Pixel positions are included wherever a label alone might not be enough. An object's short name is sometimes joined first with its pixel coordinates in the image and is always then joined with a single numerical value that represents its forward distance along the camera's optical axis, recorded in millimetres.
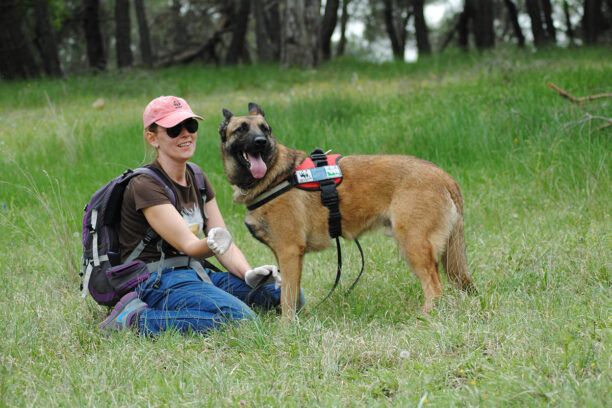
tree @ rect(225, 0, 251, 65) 23172
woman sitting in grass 4648
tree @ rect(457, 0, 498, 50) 20656
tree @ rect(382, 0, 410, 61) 27594
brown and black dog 4988
